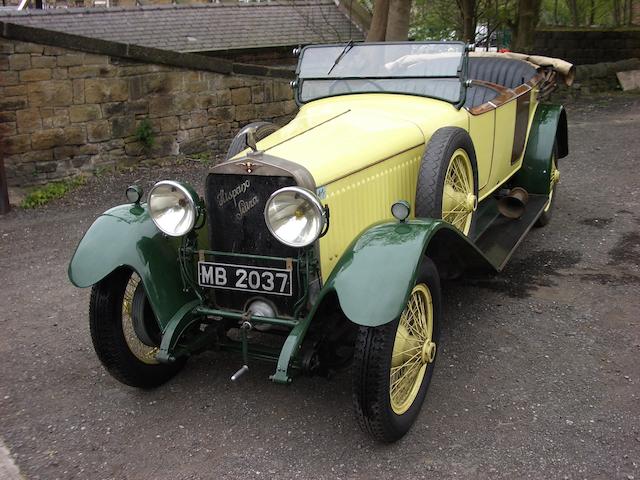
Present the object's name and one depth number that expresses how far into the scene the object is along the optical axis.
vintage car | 2.94
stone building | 7.55
